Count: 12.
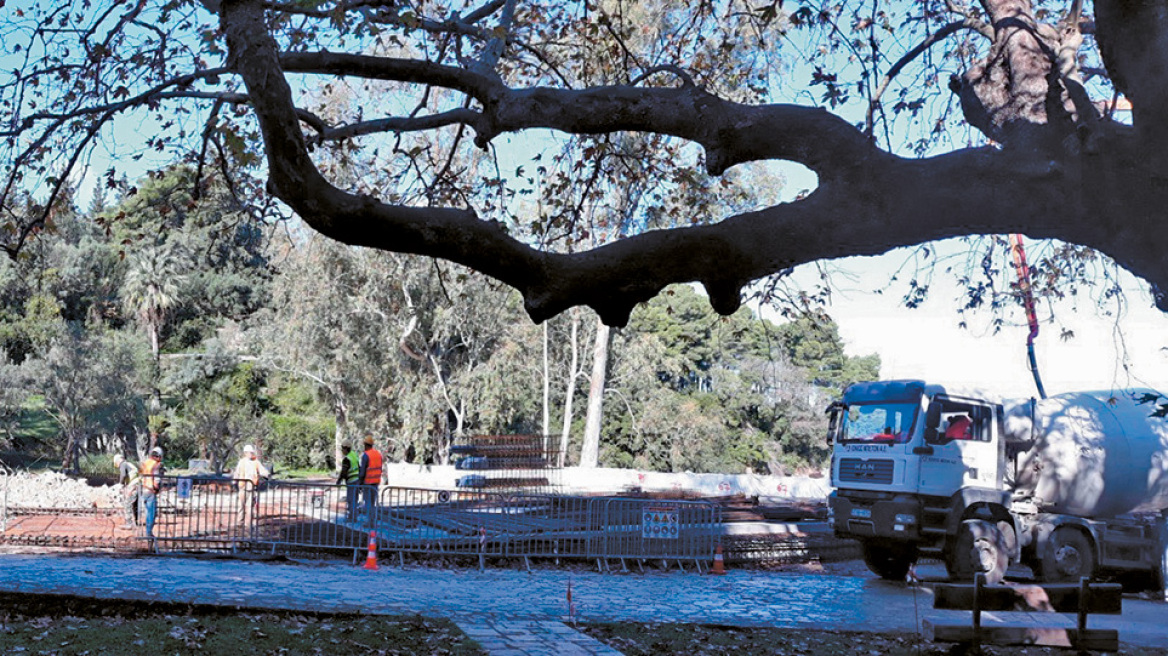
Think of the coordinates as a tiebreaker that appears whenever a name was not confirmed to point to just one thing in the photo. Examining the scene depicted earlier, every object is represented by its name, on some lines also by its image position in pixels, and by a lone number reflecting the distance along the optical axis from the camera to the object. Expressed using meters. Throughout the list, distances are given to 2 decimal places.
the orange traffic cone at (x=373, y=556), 17.83
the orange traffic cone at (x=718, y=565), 20.25
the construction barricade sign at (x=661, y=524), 20.35
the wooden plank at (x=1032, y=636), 9.99
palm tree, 57.84
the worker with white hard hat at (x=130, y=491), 20.76
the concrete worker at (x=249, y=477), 19.58
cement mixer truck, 18.53
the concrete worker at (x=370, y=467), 20.83
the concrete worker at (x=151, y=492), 19.67
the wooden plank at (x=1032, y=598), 10.47
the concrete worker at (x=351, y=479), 20.38
